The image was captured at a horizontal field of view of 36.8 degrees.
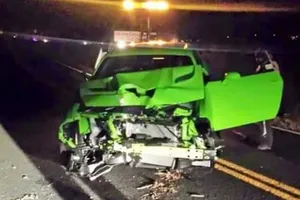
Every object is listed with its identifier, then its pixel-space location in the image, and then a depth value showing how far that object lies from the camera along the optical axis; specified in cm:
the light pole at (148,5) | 1132
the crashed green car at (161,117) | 535
